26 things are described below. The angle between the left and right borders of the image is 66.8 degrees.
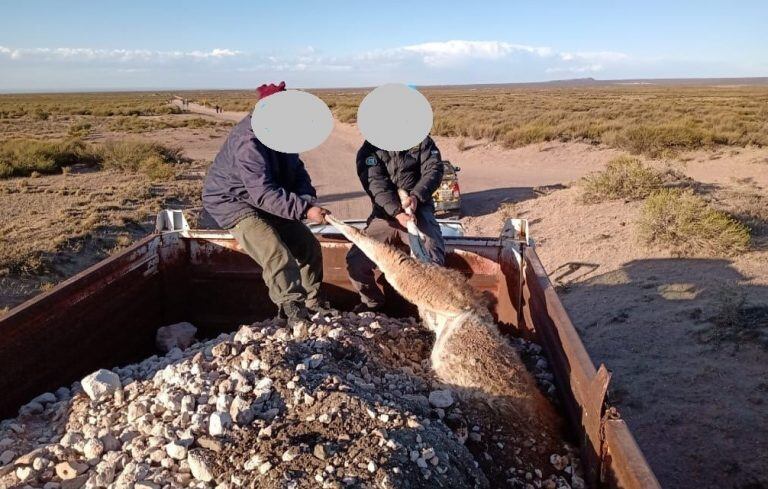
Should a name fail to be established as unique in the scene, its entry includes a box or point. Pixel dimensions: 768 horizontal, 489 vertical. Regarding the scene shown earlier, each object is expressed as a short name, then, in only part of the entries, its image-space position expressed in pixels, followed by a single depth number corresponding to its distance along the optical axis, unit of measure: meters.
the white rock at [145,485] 1.91
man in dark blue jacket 3.43
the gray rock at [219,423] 2.08
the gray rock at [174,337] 3.76
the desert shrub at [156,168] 15.28
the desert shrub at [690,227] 7.39
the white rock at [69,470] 2.11
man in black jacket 3.91
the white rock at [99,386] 2.60
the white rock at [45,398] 2.71
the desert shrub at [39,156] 16.03
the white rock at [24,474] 2.09
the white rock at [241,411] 2.14
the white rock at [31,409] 2.62
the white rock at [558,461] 2.25
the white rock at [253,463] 1.90
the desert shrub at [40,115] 40.41
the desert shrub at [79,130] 27.74
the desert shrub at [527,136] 21.52
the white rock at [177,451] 2.01
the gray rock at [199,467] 1.91
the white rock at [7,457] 2.26
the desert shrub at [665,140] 17.45
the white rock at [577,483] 2.14
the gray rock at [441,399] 2.44
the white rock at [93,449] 2.19
